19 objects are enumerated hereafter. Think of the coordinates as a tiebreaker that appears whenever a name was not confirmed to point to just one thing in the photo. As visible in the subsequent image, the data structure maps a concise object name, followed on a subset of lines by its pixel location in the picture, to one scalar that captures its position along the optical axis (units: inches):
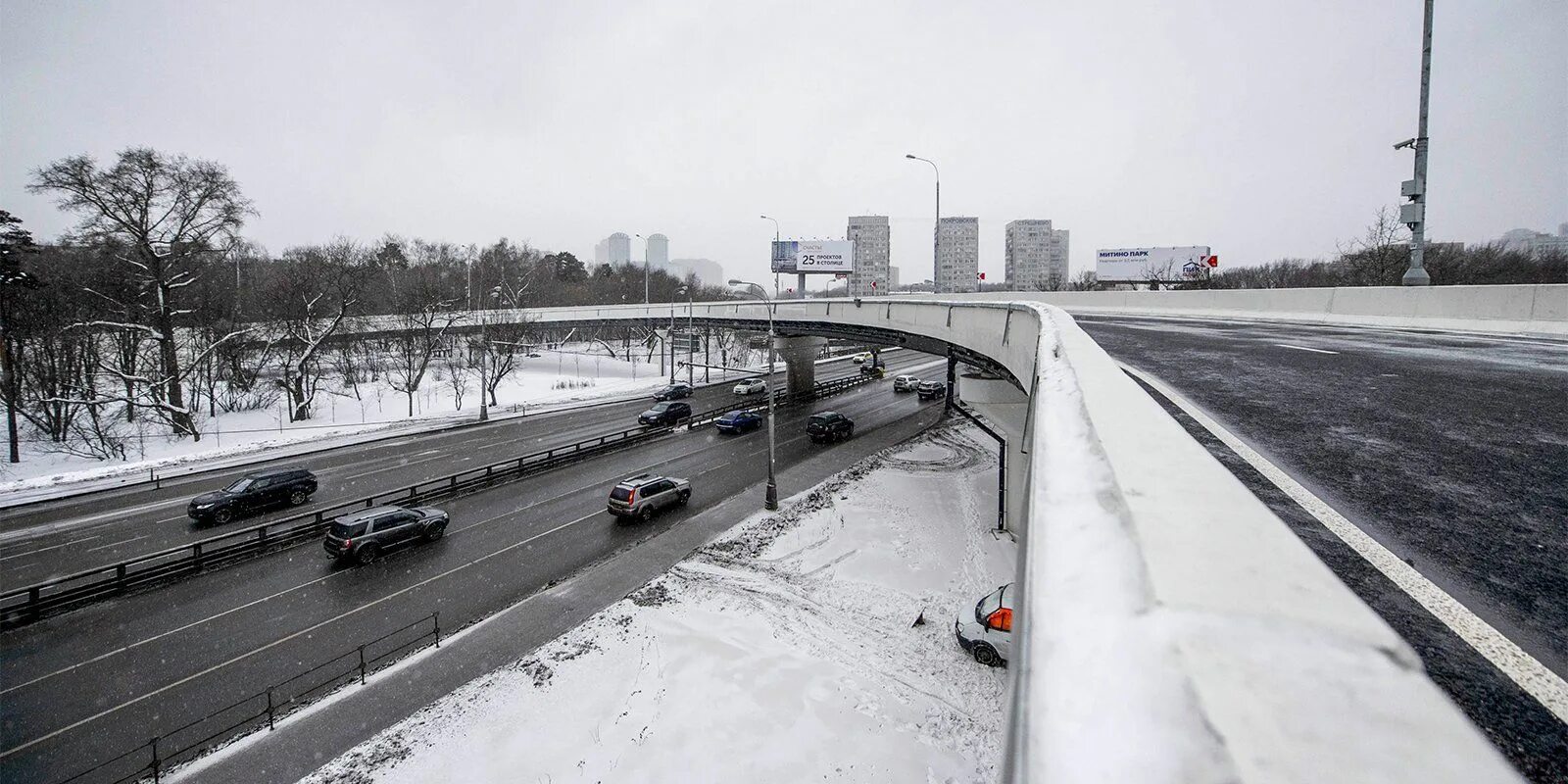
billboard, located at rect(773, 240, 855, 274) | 2561.5
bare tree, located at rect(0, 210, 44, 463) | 1032.8
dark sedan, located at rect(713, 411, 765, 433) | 1273.4
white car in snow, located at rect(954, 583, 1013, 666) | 490.9
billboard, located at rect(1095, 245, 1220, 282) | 1975.9
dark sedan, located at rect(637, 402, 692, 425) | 1298.0
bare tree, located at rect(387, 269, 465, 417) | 1642.5
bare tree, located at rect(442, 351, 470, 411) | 1667.0
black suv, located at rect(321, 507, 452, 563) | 629.0
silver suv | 761.6
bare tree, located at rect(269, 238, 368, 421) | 1489.9
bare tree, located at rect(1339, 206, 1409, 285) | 1119.6
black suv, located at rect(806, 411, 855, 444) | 1224.2
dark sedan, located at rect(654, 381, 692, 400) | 1723.7
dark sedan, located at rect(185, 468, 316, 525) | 729.0
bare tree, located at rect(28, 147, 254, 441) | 1181.7
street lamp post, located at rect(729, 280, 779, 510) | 820.6
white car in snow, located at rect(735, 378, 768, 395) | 1750.7
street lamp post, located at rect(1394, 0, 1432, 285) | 514.6
